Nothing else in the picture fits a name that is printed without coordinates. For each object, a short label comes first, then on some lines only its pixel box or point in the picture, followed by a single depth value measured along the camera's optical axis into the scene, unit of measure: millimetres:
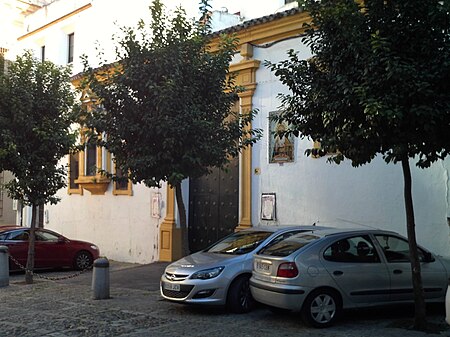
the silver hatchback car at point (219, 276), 9211
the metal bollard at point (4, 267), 13422
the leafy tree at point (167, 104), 10812
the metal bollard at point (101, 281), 11172
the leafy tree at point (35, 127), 13797
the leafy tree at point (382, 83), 7300
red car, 16078
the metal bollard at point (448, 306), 6320
